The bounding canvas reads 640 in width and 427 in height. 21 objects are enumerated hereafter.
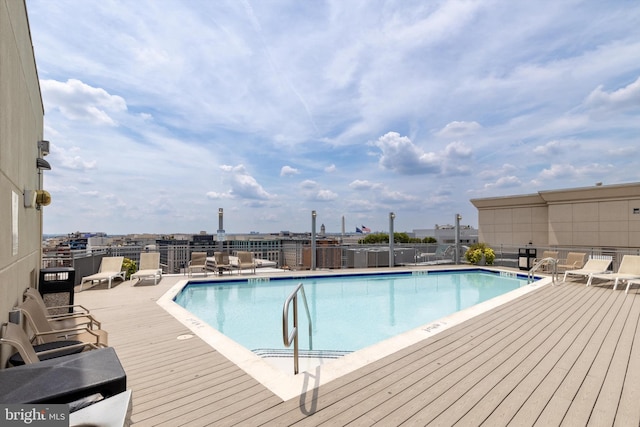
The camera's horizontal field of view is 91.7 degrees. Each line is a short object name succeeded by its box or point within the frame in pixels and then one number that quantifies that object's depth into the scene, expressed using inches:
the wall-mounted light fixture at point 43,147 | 194.1
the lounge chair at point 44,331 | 118.2
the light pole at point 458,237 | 506.0
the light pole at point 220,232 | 412.5
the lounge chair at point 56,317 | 134.6
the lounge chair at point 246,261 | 391.5
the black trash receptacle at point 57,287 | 183.2
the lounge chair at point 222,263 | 386.0
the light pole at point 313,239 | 442.6
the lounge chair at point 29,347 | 82.6
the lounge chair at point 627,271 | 270.4
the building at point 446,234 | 1059.8
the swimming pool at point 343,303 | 218.2
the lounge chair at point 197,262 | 379.9
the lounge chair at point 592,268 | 304.3
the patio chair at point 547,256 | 399.1
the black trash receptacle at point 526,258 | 419.2
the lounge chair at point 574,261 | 358.9
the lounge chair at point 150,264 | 325.0
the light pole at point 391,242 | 468.4
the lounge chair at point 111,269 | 299.9
